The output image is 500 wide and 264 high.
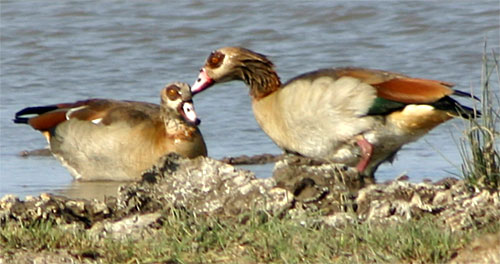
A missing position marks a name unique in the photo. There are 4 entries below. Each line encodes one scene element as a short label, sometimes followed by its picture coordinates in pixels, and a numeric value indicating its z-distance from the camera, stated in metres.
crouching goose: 16.37
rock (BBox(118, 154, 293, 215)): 11.20
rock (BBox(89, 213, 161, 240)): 10.17
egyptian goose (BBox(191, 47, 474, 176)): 14.96
